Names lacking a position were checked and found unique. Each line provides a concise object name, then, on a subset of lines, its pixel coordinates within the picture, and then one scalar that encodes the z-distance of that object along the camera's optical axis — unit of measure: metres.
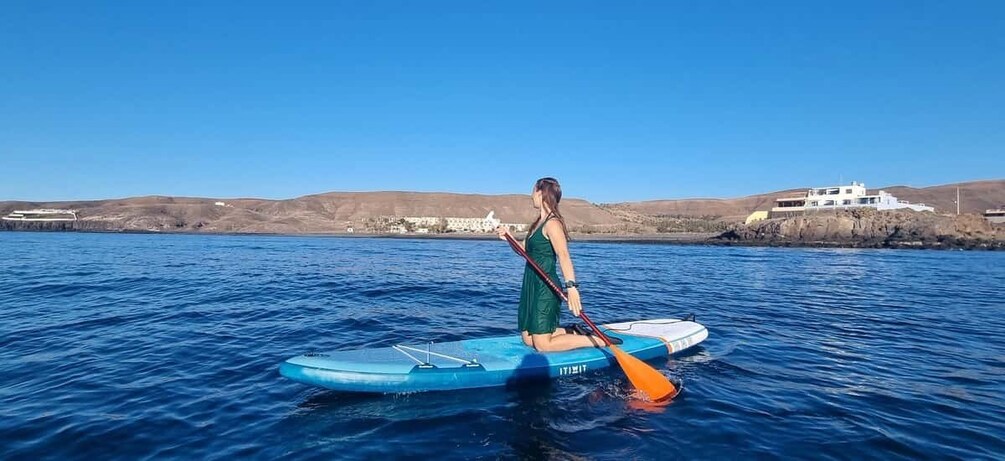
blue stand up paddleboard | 6.18
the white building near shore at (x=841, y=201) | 66.25
